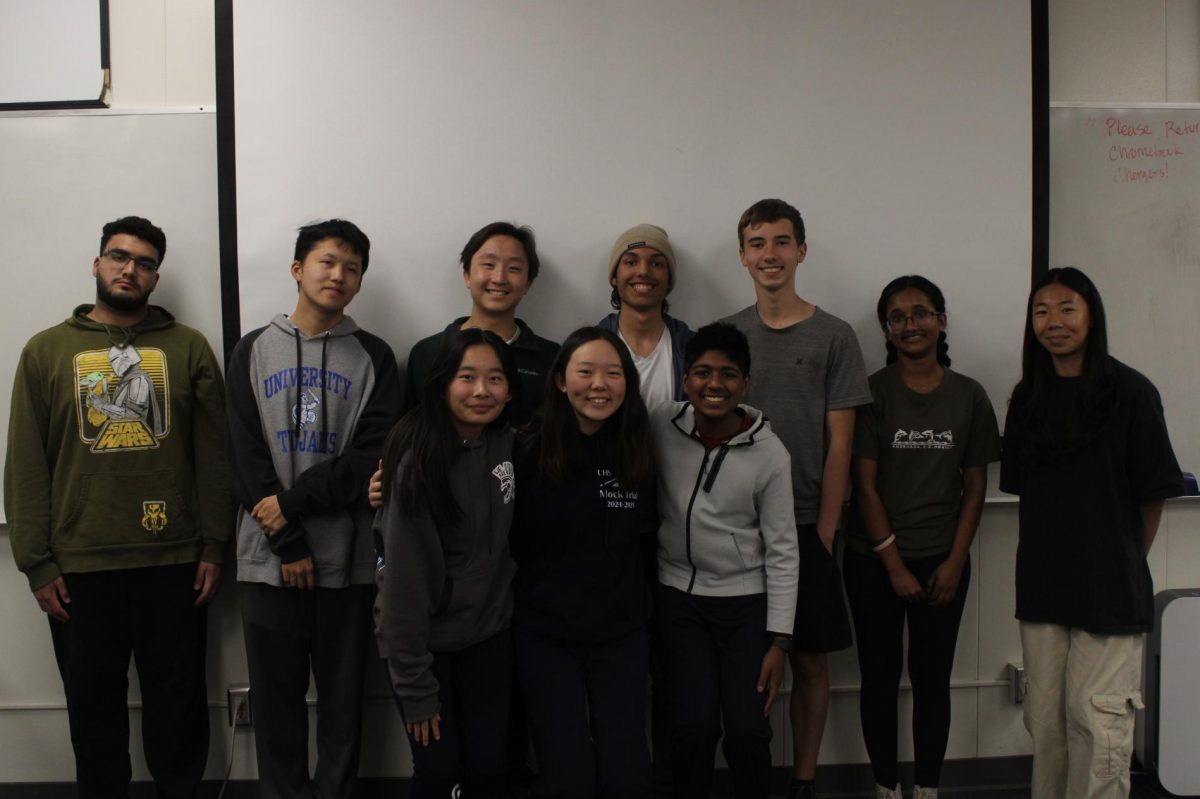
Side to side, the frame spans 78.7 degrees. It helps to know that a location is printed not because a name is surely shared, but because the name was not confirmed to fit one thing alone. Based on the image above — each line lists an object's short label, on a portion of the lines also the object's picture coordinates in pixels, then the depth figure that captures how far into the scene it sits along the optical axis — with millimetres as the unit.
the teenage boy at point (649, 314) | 2066
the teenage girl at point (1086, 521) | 1812
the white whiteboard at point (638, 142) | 2246
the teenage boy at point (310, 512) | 1964
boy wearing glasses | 2051
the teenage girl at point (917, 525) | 2115
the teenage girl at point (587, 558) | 1707
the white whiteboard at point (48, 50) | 2254
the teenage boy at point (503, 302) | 2090
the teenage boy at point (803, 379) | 2039
